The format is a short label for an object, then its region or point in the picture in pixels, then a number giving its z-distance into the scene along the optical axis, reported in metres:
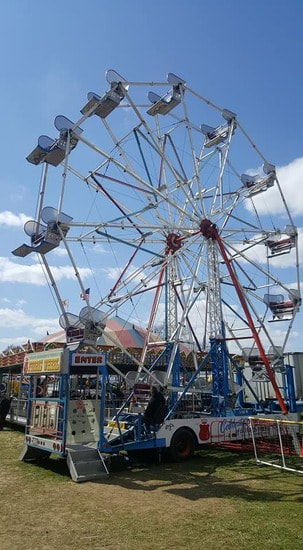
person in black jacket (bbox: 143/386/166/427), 11.95
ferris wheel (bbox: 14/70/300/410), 13.60
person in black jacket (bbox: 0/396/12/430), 19.78
